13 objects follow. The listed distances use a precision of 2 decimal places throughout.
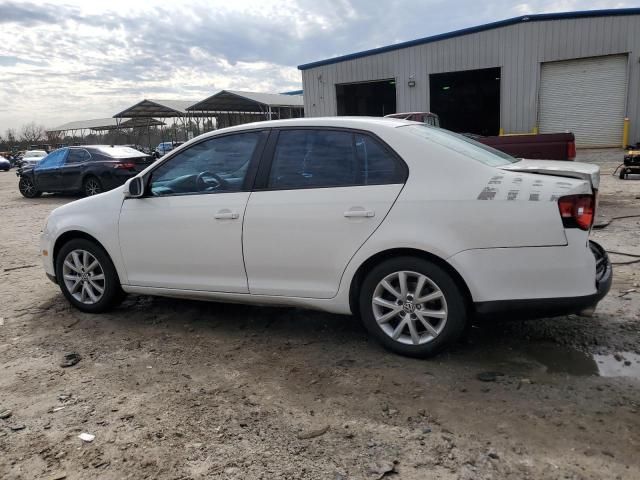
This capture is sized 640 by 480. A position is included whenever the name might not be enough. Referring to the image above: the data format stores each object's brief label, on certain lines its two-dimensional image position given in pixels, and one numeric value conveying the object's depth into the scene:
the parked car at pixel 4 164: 36.44
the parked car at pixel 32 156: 31.09
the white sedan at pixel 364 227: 3.15
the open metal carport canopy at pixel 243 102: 33.97
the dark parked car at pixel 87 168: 13.70
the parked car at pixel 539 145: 8.39
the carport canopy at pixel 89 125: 59.88
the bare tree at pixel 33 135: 70.60
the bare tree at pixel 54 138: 60.68
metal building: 19.95
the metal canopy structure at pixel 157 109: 38.72
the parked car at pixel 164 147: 34.82
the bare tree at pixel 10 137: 65.38
